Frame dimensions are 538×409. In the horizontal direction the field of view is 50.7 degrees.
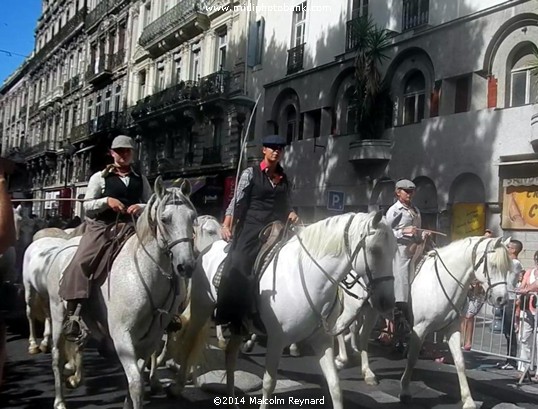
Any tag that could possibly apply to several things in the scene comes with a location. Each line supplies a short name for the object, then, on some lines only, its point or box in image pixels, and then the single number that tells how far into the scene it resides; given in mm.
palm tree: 18438
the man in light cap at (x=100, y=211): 5094
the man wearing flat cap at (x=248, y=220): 5320
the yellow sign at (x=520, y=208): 14500
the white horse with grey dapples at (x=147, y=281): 4508
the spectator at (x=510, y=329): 8609
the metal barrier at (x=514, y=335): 8133
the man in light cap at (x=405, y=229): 7160
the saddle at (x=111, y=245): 5059
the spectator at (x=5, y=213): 2844
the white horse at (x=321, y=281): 4992
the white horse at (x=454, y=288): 6594
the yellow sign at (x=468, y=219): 15507
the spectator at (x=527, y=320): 8336
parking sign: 14219
